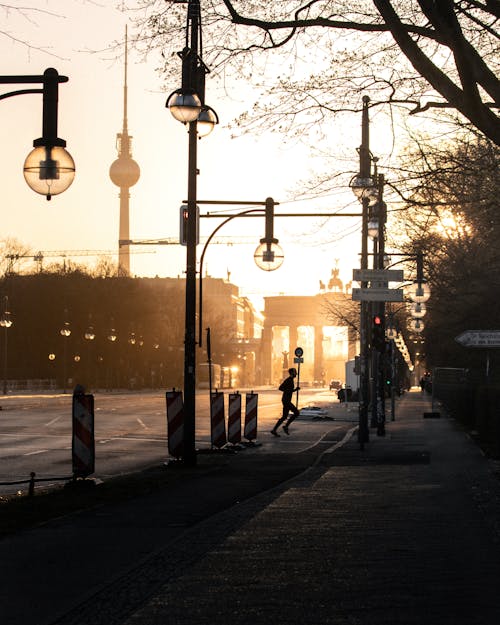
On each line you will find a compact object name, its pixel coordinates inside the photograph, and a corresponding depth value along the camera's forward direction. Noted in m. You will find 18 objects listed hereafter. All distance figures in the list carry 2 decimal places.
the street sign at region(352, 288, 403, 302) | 29.83
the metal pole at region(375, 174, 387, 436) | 37.81
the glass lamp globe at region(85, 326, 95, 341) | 97.06
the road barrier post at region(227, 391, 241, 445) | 30.44
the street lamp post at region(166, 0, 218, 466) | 21.36
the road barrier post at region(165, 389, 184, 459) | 23.20
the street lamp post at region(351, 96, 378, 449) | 27.28
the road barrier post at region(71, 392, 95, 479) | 18.00
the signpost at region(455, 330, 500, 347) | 28.52
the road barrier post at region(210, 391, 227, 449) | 28.14
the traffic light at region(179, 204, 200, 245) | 24.08
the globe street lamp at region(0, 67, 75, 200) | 12.03
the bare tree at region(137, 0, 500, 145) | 13.74
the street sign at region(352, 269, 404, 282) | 30.07
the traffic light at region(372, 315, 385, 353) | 38.16
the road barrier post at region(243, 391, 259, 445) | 32.00
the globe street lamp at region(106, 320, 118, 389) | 114.14
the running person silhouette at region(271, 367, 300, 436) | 37.88
